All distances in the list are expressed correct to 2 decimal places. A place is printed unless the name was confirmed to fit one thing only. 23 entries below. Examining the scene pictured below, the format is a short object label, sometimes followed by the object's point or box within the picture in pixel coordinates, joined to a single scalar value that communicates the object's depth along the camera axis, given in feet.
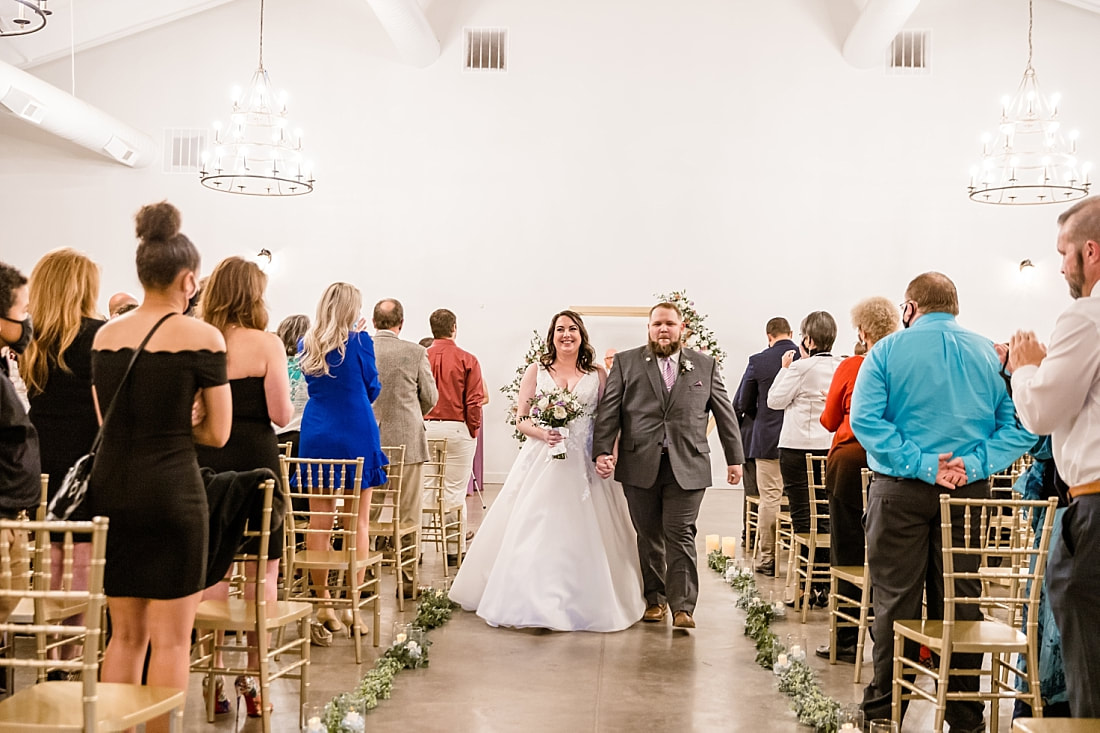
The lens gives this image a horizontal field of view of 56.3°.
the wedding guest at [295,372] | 19.98
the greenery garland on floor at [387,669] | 12.55
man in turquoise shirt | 12.68
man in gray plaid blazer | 21.31
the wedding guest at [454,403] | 24.90
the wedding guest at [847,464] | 16.81
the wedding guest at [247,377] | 13.03
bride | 18.58
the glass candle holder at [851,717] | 13.10
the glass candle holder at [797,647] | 16.01
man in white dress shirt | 8.77
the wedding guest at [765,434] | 24.50
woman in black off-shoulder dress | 9.35
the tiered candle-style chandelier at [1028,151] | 41.04
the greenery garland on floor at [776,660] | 13.46
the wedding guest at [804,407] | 21.66
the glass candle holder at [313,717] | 11.35
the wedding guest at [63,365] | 13.41
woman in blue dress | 17.52
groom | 18.62
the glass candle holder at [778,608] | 19.81
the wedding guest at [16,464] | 11.65
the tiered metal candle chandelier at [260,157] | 40.86
